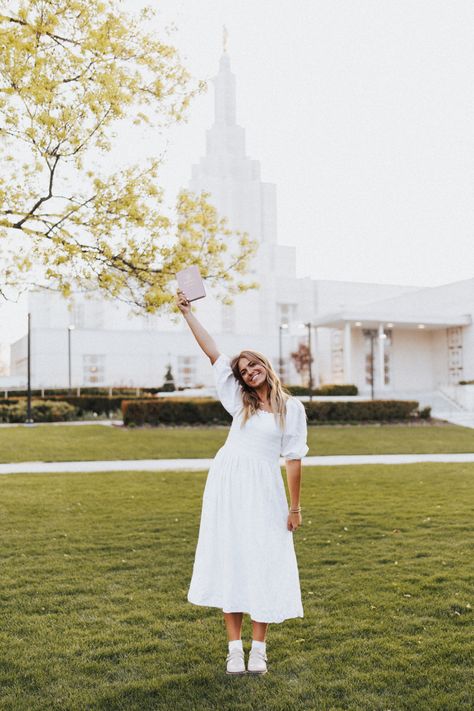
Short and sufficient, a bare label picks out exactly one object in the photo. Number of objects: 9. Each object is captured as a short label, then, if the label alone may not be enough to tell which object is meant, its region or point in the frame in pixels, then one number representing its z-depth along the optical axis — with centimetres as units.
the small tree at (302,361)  5203
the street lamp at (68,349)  4331
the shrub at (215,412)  2367
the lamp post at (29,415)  2392
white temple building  4175
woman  354
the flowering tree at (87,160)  701
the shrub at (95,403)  3059
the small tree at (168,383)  4147
